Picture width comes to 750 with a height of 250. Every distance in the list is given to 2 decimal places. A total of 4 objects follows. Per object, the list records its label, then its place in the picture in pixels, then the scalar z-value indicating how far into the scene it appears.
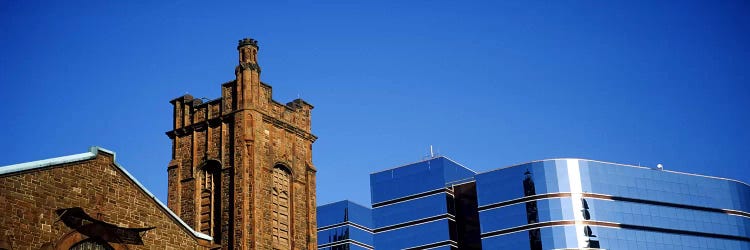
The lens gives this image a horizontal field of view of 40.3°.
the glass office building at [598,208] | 104.69
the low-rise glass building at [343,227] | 130.62
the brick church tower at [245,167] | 43.00
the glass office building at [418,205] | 112.38
